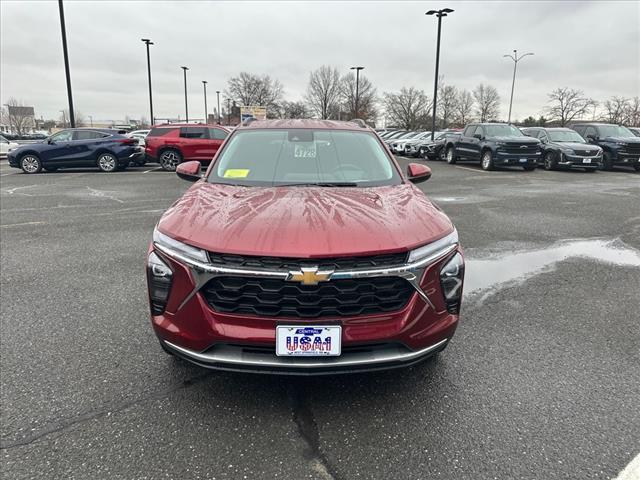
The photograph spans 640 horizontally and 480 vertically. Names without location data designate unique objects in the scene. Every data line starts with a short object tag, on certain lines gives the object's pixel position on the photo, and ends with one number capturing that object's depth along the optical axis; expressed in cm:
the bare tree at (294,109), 7269
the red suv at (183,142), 1650
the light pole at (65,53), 2050
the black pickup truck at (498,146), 1683
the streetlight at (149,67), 3216
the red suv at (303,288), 222
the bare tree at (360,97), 6638
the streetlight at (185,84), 4478
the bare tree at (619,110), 5941
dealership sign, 4909
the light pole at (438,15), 2427
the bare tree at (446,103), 7084
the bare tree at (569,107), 6331
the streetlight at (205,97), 6141
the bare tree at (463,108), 7588
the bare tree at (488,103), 7838
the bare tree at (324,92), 7206
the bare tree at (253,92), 7206
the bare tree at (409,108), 7069
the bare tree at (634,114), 5691
